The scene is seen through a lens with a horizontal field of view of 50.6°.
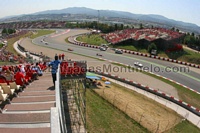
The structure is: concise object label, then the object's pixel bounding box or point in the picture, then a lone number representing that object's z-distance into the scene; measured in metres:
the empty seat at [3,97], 8.69
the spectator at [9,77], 13.63
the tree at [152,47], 48.06
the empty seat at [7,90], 9.48
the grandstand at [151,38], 50.11
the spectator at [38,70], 15.67
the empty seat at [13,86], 10.33
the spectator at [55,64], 12.73
